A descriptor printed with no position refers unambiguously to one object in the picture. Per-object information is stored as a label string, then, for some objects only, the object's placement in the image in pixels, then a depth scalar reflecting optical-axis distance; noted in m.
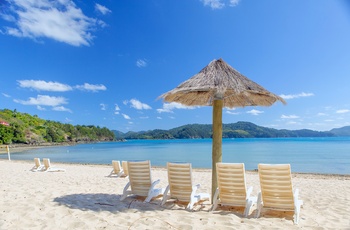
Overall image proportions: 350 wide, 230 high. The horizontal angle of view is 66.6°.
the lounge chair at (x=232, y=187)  4.28
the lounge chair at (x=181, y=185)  4.69
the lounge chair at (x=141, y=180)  5.13
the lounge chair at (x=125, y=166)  9.76
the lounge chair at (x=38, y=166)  12.66
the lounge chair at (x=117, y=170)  10.58
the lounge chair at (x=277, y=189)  4.03
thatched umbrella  4.87
